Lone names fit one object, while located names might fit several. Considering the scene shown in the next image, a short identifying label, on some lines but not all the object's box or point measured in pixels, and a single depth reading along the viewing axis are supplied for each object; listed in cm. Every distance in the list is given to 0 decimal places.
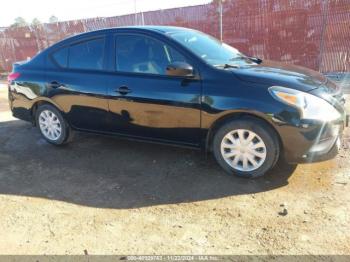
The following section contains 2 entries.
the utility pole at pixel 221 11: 1118
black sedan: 365
